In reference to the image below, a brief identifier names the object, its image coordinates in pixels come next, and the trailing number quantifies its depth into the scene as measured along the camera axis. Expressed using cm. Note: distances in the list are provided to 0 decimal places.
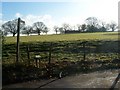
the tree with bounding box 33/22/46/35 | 4940
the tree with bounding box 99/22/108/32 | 4961
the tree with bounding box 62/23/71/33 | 5154
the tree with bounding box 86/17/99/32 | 4651
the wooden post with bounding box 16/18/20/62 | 612
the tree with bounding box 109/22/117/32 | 5293
